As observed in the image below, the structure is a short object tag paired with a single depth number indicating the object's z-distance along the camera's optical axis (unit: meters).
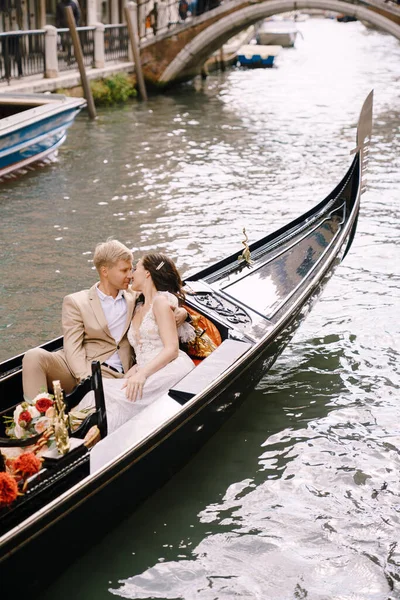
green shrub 11.30
